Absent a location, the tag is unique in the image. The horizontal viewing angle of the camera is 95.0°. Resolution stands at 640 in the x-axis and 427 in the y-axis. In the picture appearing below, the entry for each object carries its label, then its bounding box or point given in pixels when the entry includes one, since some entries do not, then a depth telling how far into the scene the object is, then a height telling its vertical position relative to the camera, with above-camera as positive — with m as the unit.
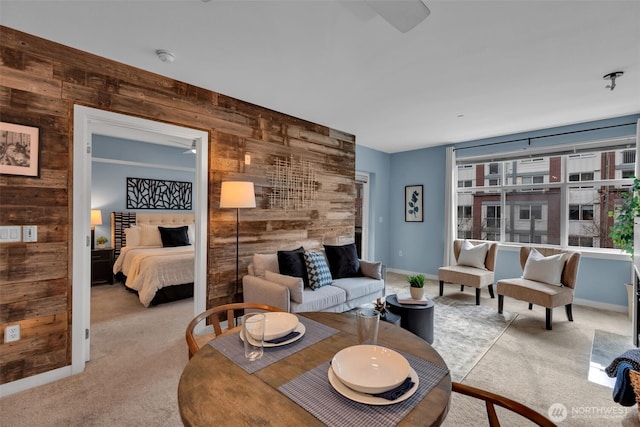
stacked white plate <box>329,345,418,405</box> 0.90 -0.53
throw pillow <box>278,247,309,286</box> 3.30 -0.60
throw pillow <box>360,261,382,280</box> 3.86 -0.75
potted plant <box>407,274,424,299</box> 2.91 -0.73
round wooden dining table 0.82 -0.57
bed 3.94 -0.64
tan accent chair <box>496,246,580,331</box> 3.25 -0.87
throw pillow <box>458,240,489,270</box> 4.42 -0.63
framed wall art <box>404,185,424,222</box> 5.82 +0.21
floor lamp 2.97 +0.17
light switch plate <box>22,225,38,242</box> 2.12 -0.17
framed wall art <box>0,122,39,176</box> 2.03 +0.42
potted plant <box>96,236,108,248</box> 5.03 -0.53
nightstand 4.79 -0.92
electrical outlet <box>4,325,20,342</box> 2.06 -0.88
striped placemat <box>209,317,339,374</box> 1.10 -0.56
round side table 2.69 -0.96
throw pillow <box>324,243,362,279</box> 3.81 -0.64
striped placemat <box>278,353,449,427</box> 0.82 -0.57
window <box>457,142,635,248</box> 4.10 +0.27
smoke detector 2.34 +1.26
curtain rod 3.89 +1.18
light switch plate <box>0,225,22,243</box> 2.04 -0.17
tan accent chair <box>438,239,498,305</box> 4.05 -0.86
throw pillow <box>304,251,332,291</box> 3.33 -0.67
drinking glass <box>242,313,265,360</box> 1.10 -0.46
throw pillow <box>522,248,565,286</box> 3.50 -0.65
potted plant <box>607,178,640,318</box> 3.40 -0.15
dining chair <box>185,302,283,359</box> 1.36 -0.58
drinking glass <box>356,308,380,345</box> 1.14 -0.45
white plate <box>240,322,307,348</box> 1.21 -0.54
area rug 2.58 -1.27
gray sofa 2.81 -0.85
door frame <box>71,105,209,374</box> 2.31 -0.08
